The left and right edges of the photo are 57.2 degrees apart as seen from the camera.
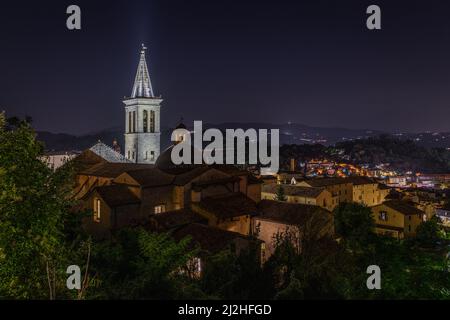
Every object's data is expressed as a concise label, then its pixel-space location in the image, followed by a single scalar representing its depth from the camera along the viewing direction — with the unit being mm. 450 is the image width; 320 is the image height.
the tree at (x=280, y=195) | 41906
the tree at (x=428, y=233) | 38594
